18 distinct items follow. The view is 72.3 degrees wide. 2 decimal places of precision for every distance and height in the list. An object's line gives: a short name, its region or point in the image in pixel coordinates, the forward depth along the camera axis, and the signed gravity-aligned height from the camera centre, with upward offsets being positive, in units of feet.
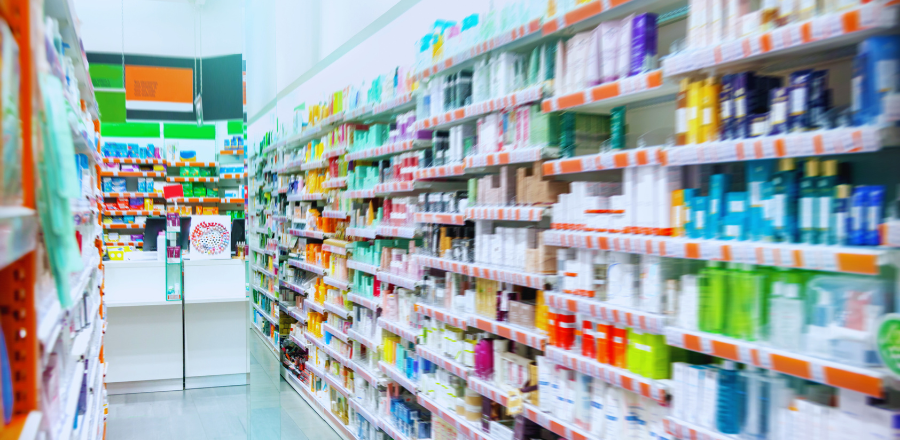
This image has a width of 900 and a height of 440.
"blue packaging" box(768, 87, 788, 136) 6.32 +1.00
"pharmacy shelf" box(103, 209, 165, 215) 37.50 -0.34
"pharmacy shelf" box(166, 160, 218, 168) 39.19 +2.77
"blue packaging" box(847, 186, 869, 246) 5.68 -0.09
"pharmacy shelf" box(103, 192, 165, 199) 37.58 +0.72
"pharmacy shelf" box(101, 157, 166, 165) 37.65 +2.85
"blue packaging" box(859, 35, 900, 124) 5.36 +1.21
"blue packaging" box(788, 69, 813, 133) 6.16 +1.08
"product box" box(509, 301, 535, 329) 10.45 -1.84
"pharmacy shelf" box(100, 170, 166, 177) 37.40 +2.04
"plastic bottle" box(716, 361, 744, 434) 6.73 -2.19
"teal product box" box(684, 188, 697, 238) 7.26 -0.05
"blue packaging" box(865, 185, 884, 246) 5.55 -0.04
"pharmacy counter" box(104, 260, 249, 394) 22.95 -4.69
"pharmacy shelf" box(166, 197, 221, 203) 39.13 +0.44
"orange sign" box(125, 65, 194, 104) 36.86 +7.37
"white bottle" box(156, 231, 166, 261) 23.44 -1.47
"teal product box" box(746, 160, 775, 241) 6.55 +0.10
